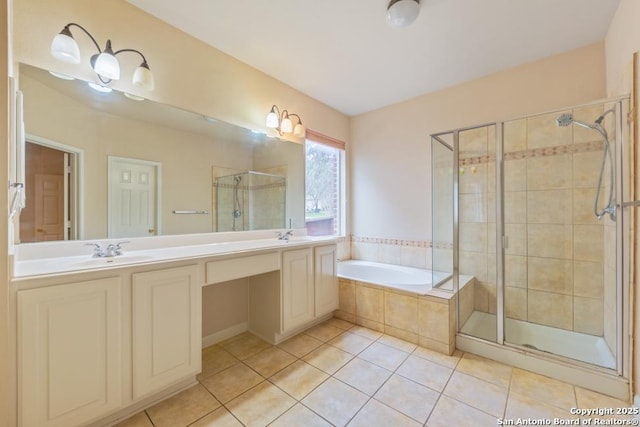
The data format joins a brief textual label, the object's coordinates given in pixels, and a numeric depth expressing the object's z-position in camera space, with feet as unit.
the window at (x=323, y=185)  10.39
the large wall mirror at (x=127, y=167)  4.58
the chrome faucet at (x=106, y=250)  4.85
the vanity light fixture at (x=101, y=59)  4.35
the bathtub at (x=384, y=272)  9.12
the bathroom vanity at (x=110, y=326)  3.45
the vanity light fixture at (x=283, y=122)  8.13
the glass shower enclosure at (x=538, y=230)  6.25
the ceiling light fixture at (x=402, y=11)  5.31
